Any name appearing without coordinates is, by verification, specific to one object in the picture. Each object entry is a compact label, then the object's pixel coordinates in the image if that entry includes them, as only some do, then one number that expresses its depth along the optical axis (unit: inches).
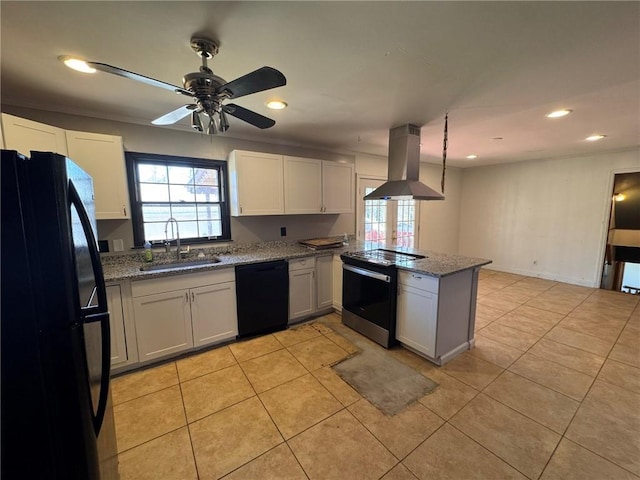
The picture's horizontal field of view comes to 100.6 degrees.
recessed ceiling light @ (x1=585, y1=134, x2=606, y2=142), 136.9
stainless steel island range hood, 116.3
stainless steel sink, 101.1
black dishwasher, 111.8
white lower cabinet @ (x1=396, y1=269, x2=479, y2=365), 94.1
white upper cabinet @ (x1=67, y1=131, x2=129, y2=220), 90.2
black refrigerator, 27.0
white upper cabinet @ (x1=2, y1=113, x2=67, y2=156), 73.8
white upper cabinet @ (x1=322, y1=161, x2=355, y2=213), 147.5
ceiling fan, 50.3
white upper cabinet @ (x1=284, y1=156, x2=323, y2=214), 134.8
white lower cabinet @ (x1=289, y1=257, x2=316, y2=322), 126.0
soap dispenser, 107.0
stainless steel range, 105.9
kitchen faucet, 115.4
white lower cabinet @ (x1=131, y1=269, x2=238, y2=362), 93.1
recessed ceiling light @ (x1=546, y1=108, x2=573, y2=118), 100.5
